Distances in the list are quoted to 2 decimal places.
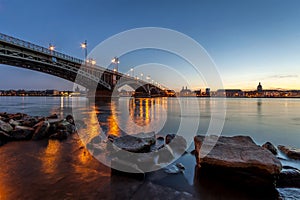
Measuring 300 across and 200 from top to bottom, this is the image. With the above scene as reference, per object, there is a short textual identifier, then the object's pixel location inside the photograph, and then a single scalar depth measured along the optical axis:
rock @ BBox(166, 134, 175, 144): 7.80
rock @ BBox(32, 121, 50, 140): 8.18
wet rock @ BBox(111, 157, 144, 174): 4.61
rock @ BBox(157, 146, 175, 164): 5.81
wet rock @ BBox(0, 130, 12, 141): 7.73
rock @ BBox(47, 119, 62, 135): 9.05
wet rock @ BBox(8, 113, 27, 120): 13.15
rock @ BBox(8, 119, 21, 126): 9.53
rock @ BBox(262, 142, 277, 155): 6.89
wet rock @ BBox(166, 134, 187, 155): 6.80
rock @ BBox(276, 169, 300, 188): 4.33
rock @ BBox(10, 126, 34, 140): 8.00
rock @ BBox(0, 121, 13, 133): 8.21
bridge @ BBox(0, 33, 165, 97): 27.02
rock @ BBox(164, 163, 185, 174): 5.02
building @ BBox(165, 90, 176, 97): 132.75
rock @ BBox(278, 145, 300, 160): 6.43
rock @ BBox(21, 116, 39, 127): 10.06
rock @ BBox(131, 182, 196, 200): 3.78
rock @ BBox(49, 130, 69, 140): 8.38
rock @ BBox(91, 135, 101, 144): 7.61
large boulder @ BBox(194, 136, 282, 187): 4.20
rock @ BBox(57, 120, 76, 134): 9.63
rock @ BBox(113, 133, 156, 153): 5.76
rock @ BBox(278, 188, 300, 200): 3.85
